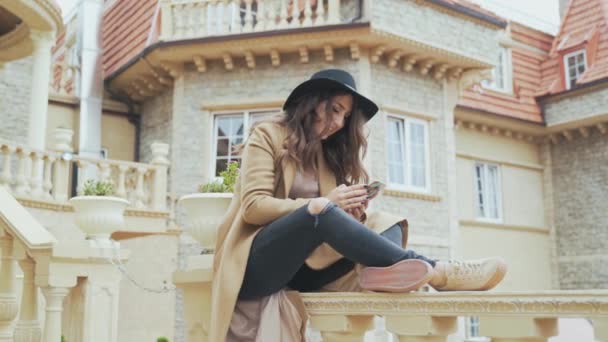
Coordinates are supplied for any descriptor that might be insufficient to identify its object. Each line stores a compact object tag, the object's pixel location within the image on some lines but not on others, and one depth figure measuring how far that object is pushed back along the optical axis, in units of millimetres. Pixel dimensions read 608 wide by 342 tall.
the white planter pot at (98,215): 6145
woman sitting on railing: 2627
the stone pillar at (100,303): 4148
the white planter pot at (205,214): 4082
